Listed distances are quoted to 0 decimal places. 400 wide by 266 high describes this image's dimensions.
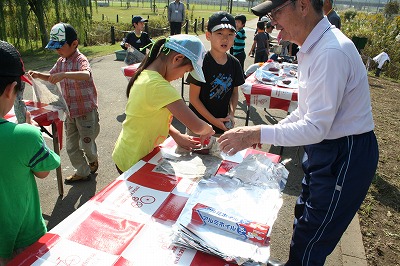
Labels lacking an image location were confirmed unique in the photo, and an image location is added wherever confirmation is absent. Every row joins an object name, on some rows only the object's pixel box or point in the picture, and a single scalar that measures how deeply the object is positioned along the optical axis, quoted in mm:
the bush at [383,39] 11188
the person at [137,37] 5759
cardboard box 1102
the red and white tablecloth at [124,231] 1043
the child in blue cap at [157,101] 1536
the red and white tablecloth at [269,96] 3830
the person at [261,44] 7766
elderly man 1273
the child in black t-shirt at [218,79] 2525
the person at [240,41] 6336
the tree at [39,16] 9664
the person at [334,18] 4496
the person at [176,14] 11688
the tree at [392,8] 28216
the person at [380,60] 10359
